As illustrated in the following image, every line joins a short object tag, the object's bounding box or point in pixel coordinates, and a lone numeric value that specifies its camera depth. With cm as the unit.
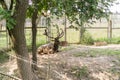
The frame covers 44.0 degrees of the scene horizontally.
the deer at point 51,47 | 562
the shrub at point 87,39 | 755
